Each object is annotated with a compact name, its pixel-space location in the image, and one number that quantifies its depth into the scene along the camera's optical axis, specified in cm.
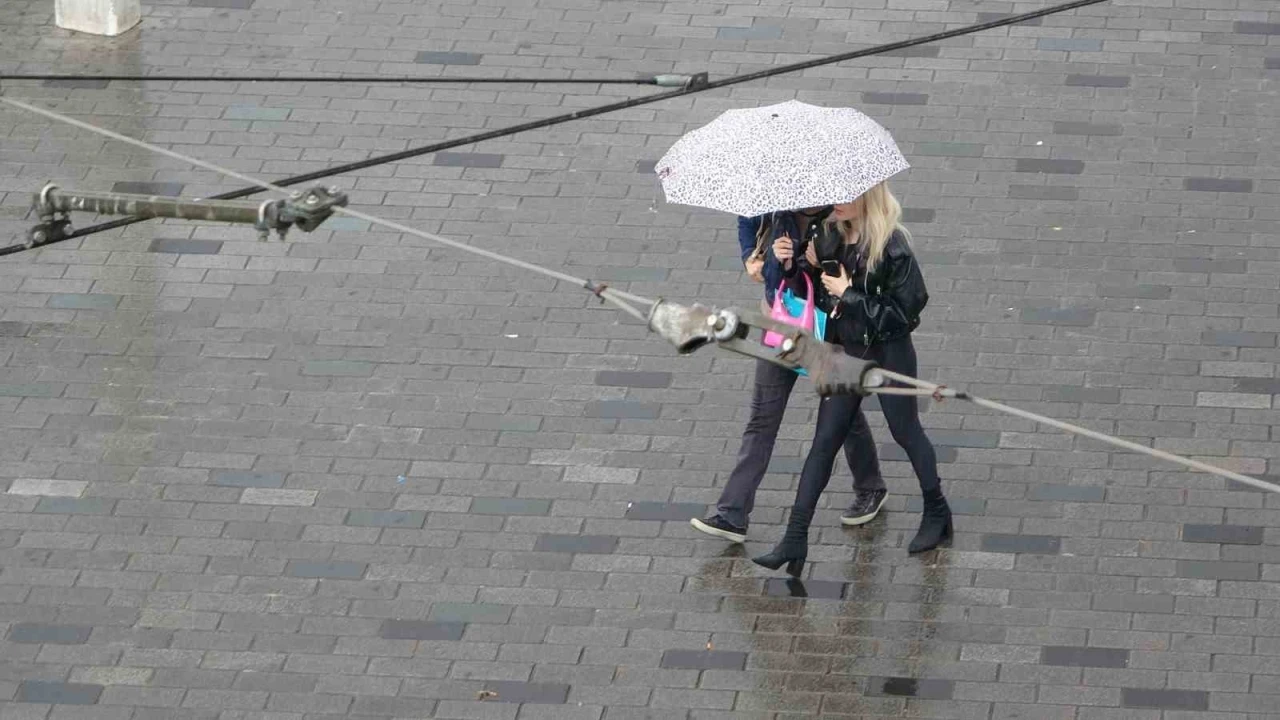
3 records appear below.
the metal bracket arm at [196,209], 1287
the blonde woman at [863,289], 1767
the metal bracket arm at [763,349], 1252
